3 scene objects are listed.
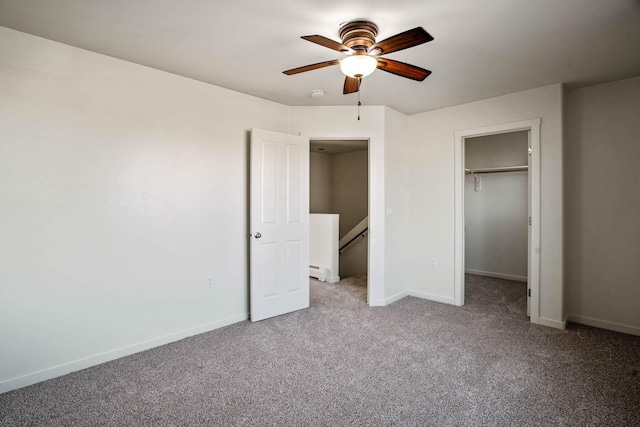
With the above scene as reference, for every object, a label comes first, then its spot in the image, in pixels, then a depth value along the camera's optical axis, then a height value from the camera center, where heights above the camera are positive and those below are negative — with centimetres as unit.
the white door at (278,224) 341 -12
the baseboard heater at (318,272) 514 -95
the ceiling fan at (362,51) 195 +99
